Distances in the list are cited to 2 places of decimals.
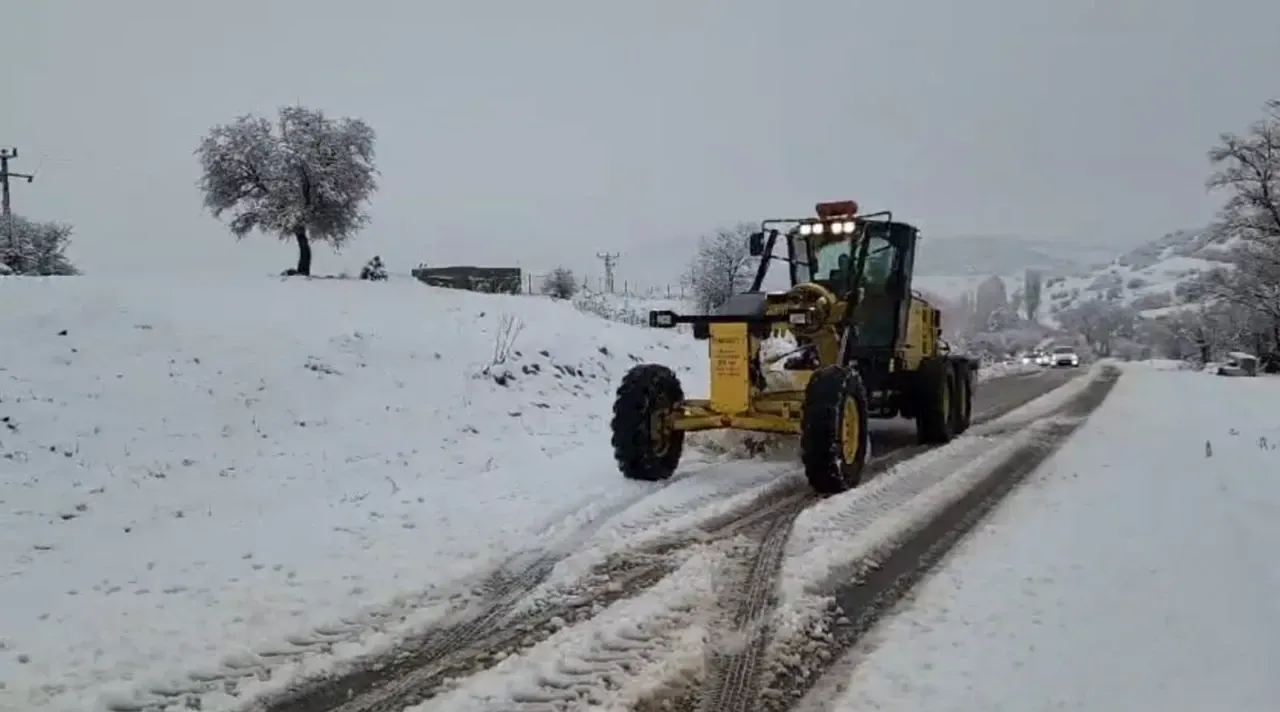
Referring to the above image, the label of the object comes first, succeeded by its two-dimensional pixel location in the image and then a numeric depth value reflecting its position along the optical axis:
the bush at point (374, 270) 22.38
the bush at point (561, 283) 38.38
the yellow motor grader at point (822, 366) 7.36
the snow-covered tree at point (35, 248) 21.18
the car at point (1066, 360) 41.28
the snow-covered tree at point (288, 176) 22.27
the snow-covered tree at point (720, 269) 40.06
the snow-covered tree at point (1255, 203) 31.81
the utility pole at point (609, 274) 58.79
